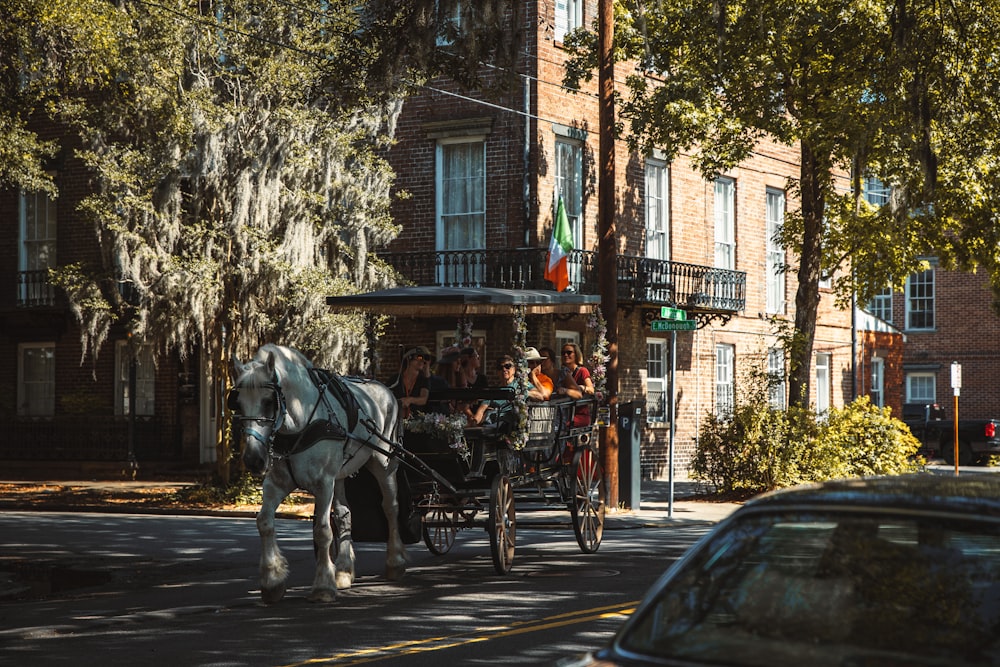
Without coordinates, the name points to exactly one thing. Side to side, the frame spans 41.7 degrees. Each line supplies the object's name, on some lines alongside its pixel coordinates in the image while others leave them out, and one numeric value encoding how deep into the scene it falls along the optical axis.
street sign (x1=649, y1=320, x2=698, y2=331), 18.84
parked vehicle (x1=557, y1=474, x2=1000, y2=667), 3.62
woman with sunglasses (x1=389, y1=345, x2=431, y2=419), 13.21
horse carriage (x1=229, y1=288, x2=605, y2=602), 10.75
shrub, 23.03
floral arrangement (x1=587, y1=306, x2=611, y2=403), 15.52
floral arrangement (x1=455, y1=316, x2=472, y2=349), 14.80
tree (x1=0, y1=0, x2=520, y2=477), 21.09
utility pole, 20.36
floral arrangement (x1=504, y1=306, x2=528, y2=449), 13.00
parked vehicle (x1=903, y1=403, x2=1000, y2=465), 38.28
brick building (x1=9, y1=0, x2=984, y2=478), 27.61
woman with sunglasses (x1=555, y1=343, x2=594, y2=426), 14.78
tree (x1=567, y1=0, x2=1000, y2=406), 20.95
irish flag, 24.03
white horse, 10.51
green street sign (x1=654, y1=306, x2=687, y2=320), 18.78
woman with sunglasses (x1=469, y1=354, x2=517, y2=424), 13.38
